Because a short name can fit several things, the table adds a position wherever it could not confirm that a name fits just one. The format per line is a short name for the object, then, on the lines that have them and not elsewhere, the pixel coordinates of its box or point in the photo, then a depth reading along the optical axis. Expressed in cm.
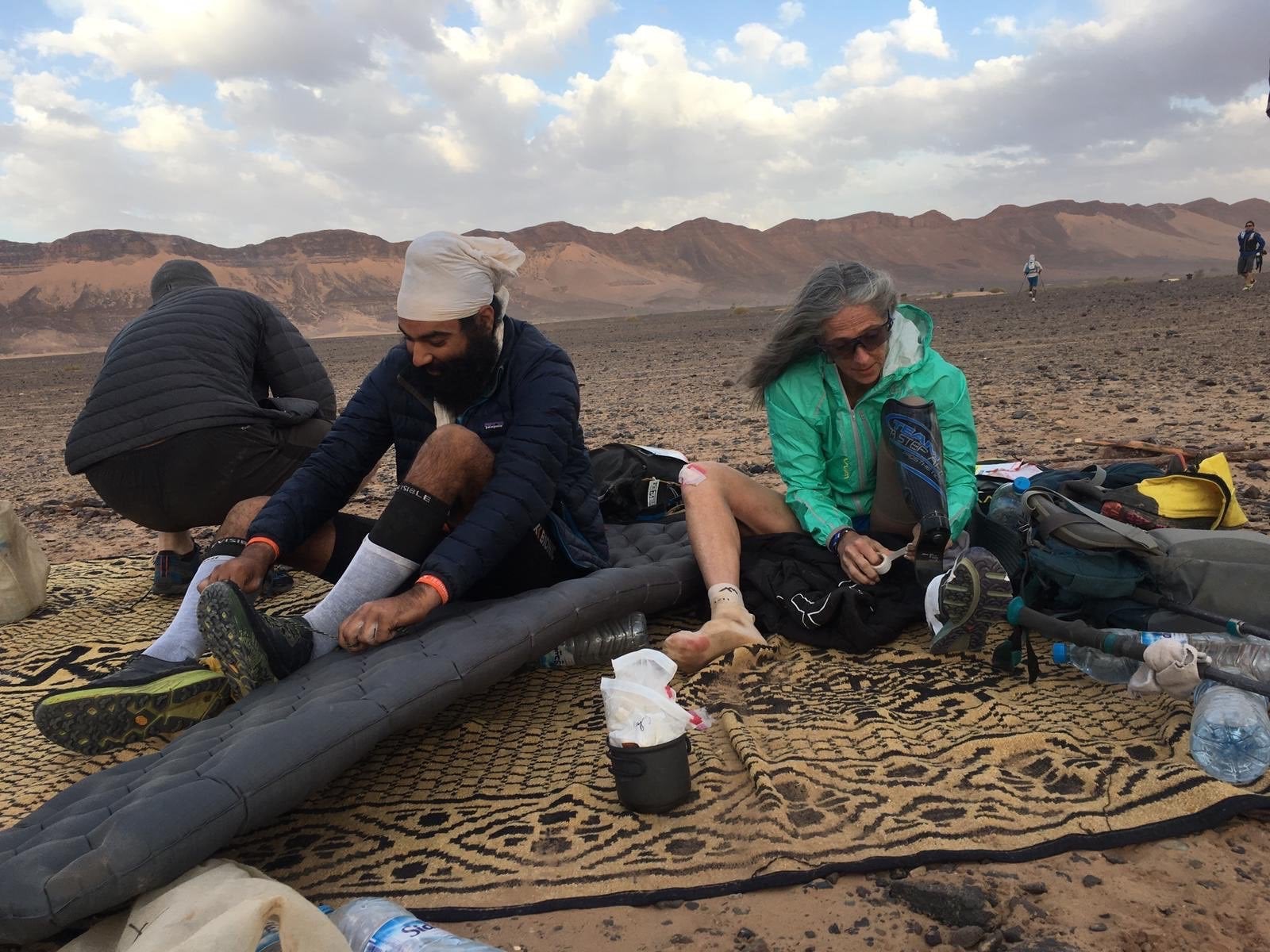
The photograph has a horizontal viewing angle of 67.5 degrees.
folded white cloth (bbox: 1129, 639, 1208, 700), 235
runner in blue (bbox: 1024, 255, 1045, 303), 3119
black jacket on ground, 311
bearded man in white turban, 269
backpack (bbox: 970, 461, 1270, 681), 260
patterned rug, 202
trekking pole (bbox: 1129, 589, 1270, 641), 241
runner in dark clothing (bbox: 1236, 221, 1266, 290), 2278
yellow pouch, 344
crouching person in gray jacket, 383
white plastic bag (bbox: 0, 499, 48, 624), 416
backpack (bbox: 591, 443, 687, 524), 433
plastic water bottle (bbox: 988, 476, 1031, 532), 313
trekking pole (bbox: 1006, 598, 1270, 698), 224
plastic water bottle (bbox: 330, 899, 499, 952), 169
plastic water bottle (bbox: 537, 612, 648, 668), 321
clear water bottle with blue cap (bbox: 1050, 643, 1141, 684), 265
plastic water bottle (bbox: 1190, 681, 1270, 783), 213
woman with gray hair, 311
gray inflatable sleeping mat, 178
